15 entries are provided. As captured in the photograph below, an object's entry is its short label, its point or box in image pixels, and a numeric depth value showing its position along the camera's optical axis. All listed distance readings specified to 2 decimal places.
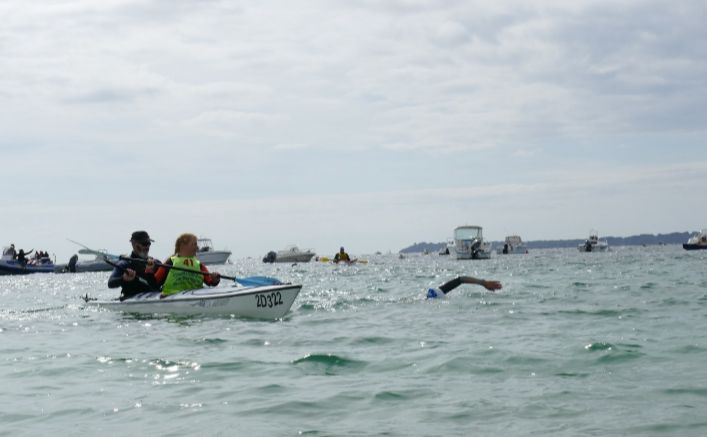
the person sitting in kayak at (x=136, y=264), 15.39
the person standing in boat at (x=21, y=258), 59.51
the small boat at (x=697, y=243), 89.19
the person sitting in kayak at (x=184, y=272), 15.05
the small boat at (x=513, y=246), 112.93
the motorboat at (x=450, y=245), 81.94
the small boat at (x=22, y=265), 58.62
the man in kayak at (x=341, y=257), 65.25
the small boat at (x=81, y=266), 62.88
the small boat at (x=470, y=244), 77.19
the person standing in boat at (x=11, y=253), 62.44
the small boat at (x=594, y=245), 103.31
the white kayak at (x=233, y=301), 14.47
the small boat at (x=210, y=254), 82.76
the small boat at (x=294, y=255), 99.00
